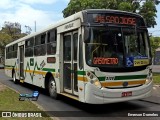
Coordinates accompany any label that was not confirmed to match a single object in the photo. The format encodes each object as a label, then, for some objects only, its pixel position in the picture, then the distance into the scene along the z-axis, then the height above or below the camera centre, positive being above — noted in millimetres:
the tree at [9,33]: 72688 +6028
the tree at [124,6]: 27016 +4412
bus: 9742 +17
